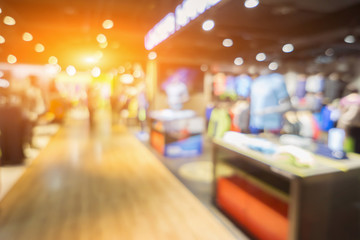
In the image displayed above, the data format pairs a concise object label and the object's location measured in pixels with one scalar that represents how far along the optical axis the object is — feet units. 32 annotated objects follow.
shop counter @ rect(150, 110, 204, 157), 21.33
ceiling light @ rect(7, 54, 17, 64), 36.94
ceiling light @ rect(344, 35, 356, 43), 18.85
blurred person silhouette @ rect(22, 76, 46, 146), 22.70
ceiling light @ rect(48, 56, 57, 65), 37.69
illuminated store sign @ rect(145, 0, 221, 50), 8.07
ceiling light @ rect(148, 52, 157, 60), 28.33
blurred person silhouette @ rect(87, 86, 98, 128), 35.70
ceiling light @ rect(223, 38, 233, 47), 28.35
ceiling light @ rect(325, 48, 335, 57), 24.42
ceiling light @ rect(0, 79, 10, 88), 35.89
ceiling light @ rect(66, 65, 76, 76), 39.21
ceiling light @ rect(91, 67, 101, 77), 40.74
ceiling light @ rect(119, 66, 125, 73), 46.08
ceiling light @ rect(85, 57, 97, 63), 29.12
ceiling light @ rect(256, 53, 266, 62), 26.85
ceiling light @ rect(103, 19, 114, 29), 22.65
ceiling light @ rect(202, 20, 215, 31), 15.72
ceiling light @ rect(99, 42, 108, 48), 28.44
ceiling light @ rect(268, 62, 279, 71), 25.96
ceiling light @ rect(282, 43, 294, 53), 23.96
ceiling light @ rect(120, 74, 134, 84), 43.44
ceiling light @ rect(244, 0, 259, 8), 13.50
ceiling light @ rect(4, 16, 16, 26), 19.77
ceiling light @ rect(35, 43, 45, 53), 32.62
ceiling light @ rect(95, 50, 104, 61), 28.74
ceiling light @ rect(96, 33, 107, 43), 26.01
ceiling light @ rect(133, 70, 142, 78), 37.12
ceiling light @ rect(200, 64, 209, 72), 29.91
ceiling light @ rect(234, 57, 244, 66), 31.01
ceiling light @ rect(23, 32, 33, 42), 27.21
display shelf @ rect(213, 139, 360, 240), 7.26
